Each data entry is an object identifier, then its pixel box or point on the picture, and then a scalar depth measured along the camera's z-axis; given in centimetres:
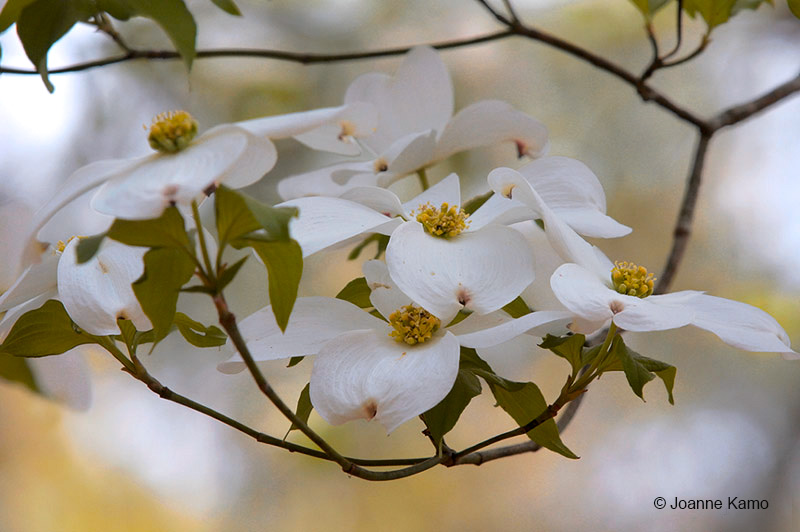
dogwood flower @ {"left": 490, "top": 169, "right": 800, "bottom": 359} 164
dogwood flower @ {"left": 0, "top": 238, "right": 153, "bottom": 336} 166
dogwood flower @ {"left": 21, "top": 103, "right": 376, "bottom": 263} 161
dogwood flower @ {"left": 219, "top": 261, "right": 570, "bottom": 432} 164
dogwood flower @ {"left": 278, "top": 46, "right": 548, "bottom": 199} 174
